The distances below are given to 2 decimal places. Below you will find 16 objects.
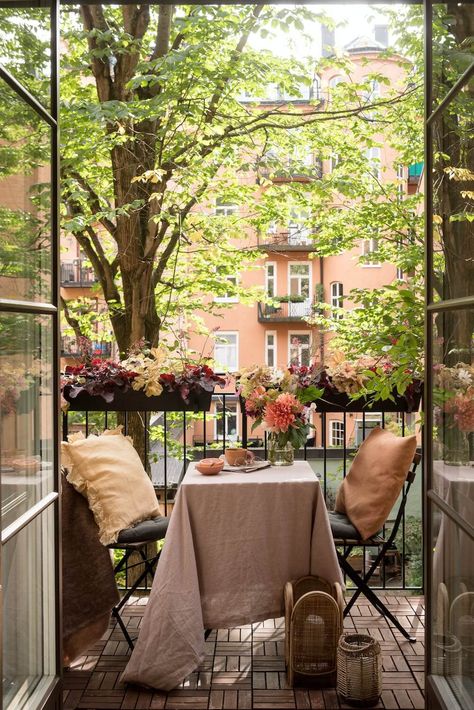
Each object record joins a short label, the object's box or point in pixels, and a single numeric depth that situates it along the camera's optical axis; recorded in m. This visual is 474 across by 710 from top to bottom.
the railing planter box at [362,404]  3.82
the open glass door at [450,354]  1.90
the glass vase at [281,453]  3.53
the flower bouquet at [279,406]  3.47
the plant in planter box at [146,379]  3.81
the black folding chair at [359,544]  3.36
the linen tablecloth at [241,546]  3.05
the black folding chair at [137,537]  3.22
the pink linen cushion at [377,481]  3.35
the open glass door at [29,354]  1.92
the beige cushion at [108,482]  3.24
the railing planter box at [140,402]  3.83
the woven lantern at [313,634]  3.01
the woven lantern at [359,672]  2.79
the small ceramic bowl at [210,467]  3.25
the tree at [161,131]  6.13
